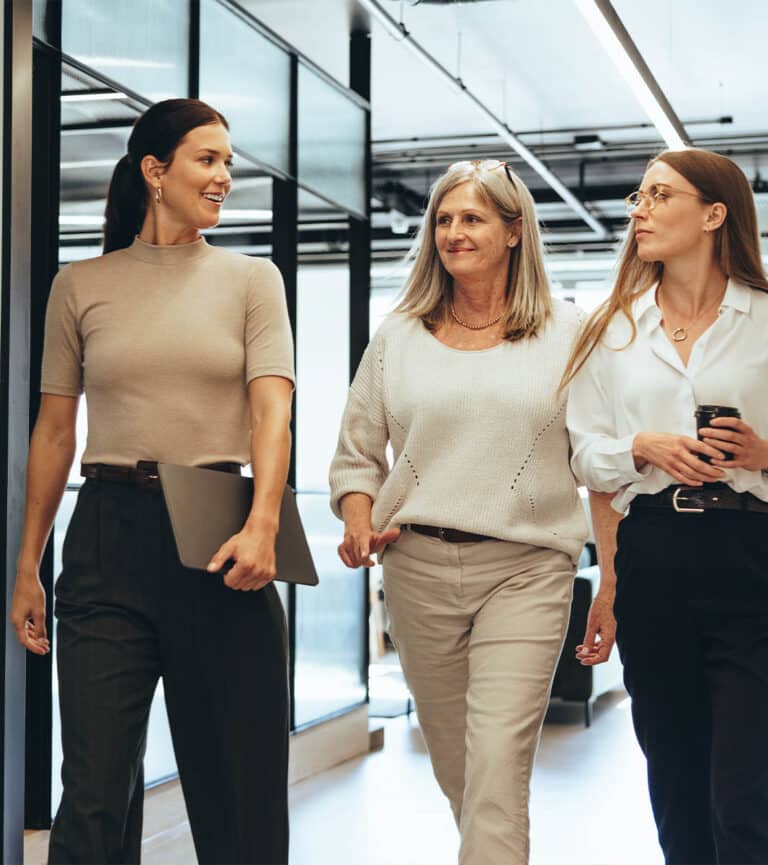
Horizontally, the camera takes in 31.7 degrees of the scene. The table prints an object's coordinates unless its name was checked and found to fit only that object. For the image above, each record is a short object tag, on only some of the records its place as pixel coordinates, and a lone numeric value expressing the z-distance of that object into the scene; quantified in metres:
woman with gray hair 2.59
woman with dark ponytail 2.28
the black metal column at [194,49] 4.54
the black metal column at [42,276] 3.68
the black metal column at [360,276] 6.09
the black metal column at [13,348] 2.76
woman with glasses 2.39
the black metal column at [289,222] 5.37
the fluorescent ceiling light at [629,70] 4.64
